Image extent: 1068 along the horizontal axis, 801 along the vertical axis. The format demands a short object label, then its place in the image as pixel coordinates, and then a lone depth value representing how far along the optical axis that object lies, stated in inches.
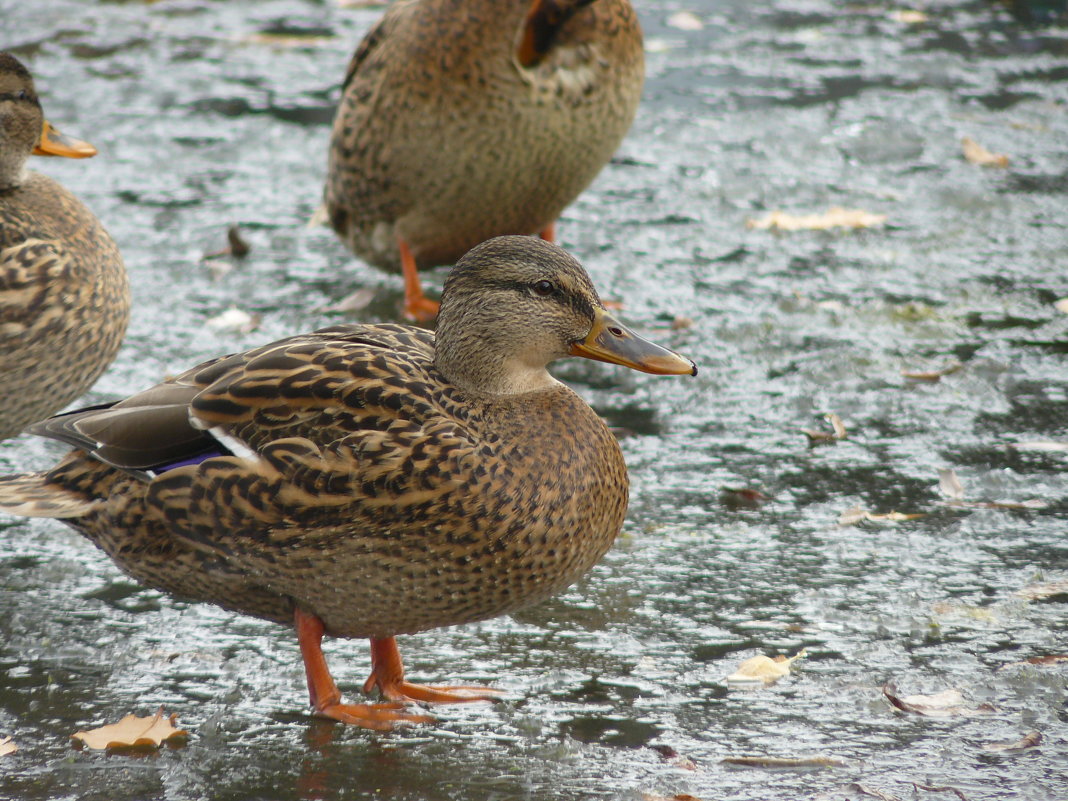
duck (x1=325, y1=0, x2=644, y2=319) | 394.0
